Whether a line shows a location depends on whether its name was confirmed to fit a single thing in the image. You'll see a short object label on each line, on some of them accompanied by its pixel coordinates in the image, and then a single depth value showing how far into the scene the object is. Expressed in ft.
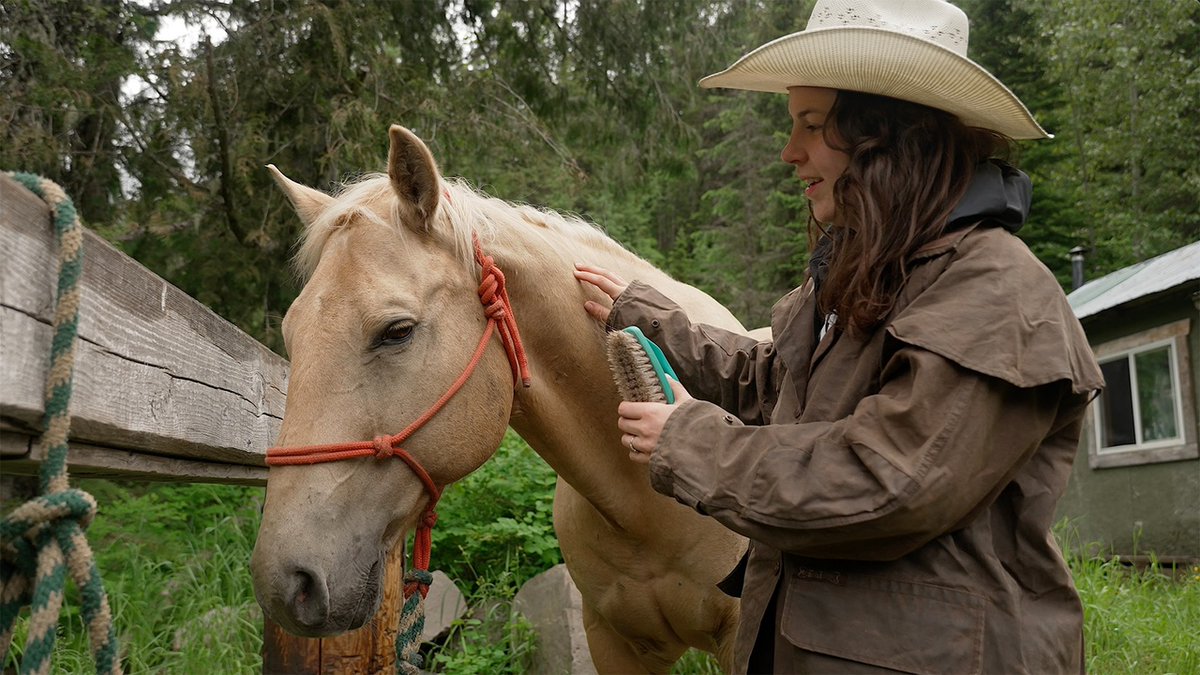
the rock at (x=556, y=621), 16.42
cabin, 31.19
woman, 5.36
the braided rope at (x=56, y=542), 3.72
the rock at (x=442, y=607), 17.92
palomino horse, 6.49
